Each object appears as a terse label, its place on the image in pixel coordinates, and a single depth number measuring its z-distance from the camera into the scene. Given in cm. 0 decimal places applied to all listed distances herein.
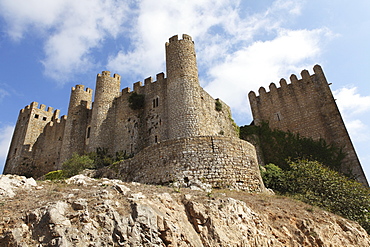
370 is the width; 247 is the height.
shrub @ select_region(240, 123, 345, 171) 2284
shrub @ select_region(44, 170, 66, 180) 2085
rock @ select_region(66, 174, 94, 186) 1048
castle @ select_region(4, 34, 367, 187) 1426
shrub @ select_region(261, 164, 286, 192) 1709
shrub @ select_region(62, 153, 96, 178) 2038
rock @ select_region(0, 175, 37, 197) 802
